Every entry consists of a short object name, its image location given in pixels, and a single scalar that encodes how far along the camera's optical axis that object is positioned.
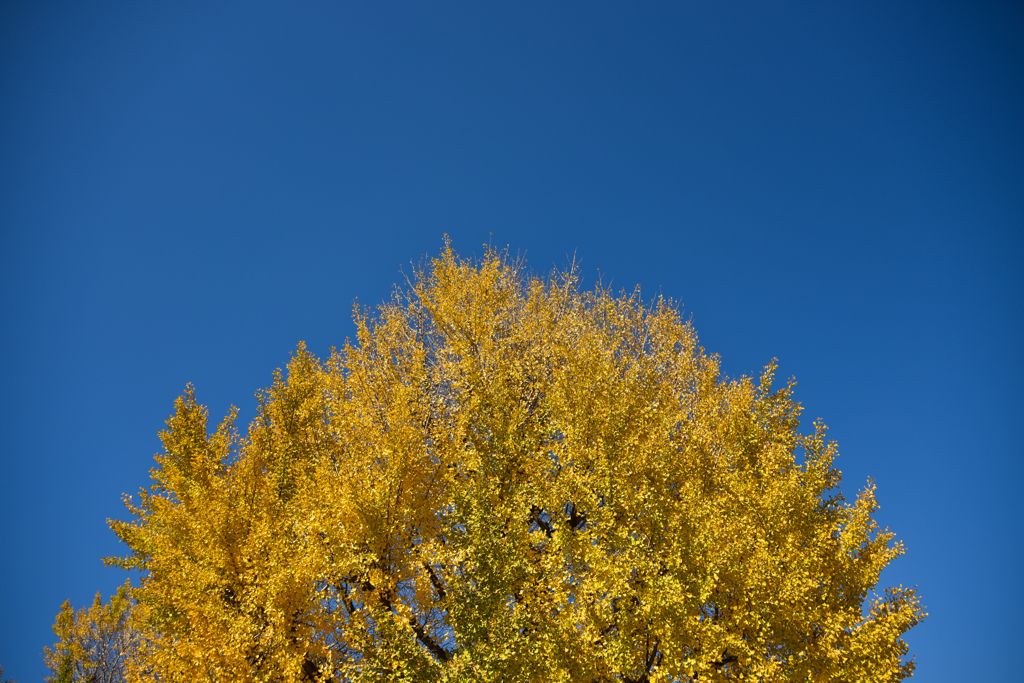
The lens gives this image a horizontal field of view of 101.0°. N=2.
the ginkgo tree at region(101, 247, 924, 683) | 10.04
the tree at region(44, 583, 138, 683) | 26.05
